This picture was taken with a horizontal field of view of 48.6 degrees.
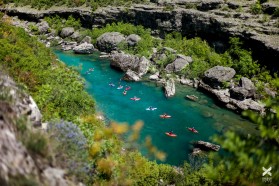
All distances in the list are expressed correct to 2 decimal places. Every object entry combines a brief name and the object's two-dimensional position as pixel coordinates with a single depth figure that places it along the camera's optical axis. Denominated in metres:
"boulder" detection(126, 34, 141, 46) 65.06
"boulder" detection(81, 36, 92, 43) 69.69
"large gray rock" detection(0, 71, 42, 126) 12.86
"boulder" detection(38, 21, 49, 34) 75.88
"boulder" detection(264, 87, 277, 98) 46.72
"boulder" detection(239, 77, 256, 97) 46.25
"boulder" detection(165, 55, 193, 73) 54.88
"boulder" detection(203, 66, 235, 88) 49.66
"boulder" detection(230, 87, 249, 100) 45.55
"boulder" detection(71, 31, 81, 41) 72.54
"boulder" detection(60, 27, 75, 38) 73.69
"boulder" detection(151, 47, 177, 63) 59.80
